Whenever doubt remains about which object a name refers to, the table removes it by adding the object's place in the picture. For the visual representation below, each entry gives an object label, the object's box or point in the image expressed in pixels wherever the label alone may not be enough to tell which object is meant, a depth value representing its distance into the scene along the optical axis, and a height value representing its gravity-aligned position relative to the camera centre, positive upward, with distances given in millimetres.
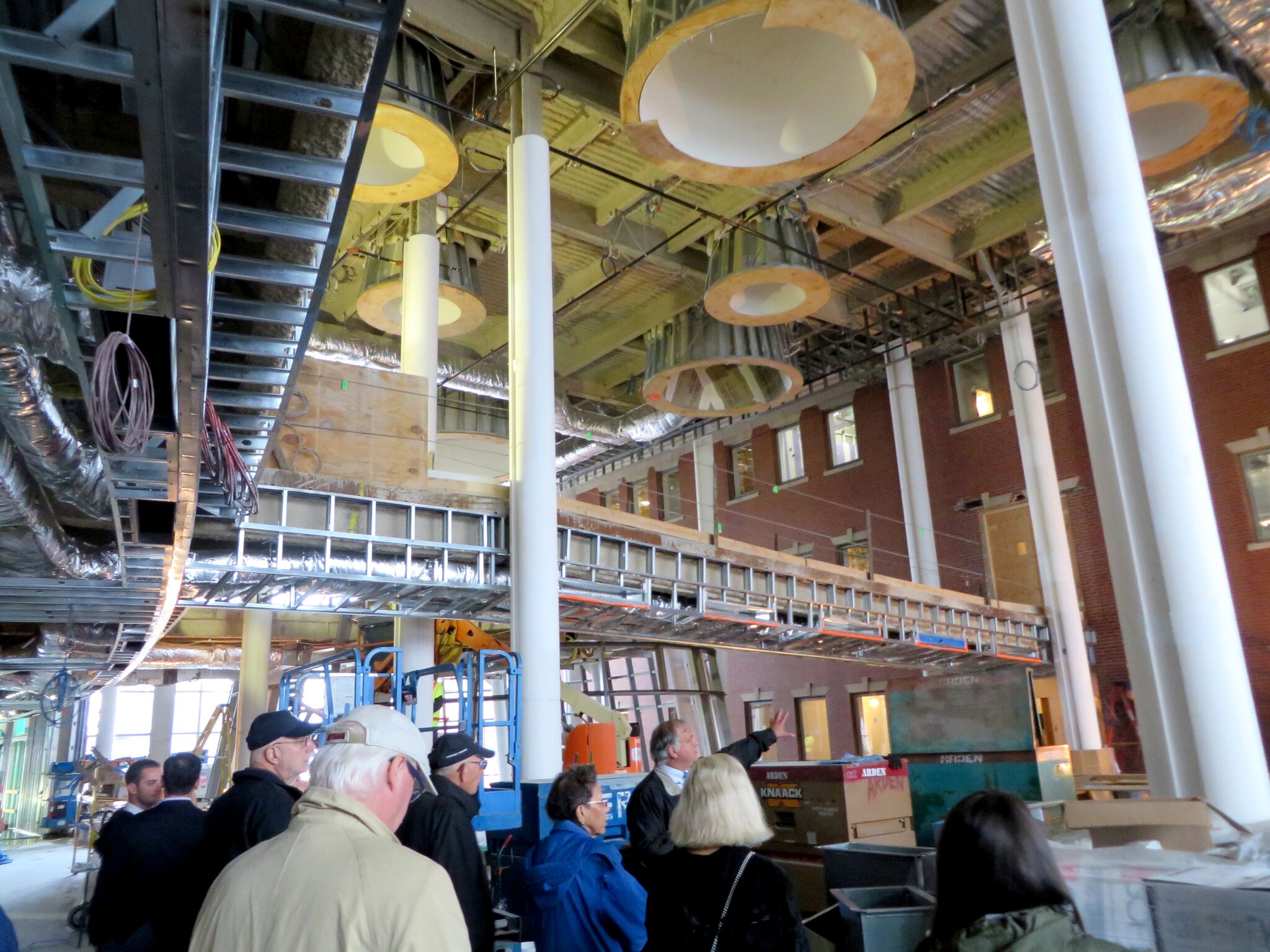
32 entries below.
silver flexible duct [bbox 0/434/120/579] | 4766 +1259
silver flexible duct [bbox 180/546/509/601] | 7824 +1454
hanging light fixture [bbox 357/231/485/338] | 14078 +6612
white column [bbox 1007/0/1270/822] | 5469 +1599
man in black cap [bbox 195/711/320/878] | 3484 -277
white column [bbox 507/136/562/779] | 8547 +2552
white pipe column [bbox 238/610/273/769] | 16422 +1150
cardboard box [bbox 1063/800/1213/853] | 3809 -501
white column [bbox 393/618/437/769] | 11602 +1094
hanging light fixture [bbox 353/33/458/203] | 10156 +6504
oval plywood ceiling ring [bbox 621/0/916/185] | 8453 +5832
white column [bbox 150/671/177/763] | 26609 +602
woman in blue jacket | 3713 -682
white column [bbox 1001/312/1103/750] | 15586 +2711
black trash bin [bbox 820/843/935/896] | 4121 -714
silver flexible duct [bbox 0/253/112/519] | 3182 +1403
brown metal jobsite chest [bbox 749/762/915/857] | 6066 -598
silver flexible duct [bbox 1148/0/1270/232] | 12461 +6733
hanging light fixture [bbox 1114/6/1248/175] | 10148 +6656
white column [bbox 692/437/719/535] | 24188 +6115
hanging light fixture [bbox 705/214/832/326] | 12742 +5965
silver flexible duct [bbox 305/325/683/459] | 18297 +7191
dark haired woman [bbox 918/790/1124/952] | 2078 -421
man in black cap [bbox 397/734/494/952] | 3666 -452
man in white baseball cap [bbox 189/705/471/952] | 1868 -315
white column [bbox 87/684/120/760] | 26078 +668
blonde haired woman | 2723 -484
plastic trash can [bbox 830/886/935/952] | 3279 -748
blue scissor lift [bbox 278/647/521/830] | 7453 +316
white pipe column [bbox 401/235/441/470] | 11766 +5461
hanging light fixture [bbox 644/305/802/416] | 15094 +5912
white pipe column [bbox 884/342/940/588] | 18297 +4680
